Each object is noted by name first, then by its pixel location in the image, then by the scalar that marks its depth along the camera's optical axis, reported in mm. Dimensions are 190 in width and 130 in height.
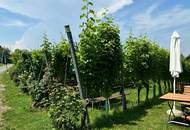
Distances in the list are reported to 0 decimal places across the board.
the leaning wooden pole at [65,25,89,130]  4132
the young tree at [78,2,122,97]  4662
